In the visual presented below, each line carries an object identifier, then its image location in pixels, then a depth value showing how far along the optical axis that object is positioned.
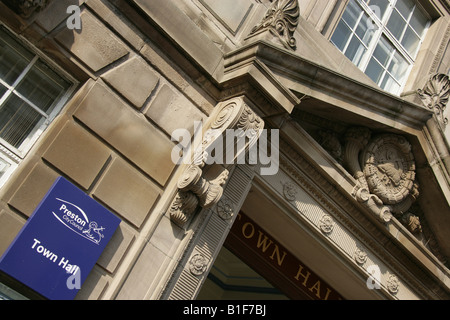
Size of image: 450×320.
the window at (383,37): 9.27
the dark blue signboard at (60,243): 4.92
